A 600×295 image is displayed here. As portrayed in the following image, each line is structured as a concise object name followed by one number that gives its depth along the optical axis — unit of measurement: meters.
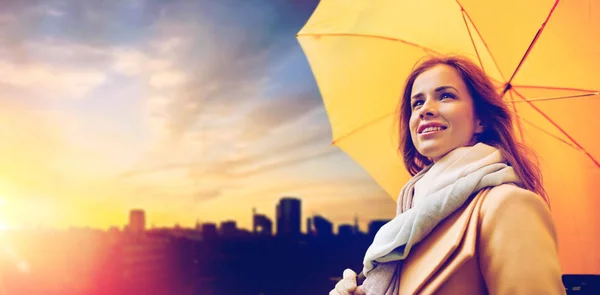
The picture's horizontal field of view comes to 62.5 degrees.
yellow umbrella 2.69
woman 1.64
